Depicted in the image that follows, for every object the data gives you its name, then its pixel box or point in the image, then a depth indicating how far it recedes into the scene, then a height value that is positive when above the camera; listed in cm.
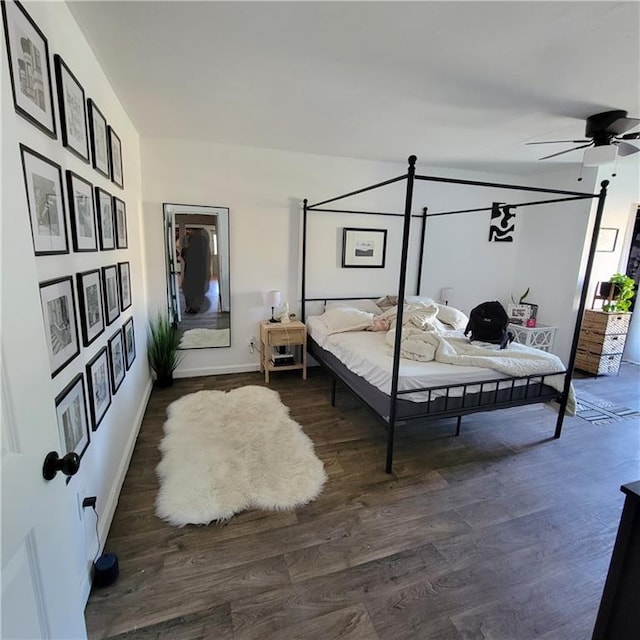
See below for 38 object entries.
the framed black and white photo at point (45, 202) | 116 +15
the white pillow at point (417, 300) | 396 -49
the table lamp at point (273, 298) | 393 -52
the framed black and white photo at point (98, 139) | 189 +60
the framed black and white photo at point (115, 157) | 232 +61
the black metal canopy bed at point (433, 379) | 236 -89
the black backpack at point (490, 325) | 295 -56
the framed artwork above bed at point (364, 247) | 425 +9
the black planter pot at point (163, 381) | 368 -140
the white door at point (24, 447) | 71 -46
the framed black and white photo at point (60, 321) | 126 -30
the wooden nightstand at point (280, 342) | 382 -100
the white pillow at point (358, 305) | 429 -63
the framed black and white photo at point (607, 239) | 448 +31
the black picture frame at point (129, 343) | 258 -75
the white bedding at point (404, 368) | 241 -82
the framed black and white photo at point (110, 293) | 205 -30
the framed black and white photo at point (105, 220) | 198 +15
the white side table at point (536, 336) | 439 -94
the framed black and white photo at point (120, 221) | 240 +17
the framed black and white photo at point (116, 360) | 214 -73
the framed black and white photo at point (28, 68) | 107 +58
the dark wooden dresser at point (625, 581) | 100 -93
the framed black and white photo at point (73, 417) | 135 -72
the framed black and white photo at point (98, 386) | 172 -74
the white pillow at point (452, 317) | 366 -63
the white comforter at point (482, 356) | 259 -74
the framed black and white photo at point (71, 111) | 145 +60
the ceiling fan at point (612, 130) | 251 +99
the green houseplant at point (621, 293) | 441 -36
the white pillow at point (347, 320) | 360 -69
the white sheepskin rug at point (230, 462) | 207 -146
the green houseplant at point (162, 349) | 364 -106
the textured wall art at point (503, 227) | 488 +46
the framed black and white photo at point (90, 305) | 164 -30
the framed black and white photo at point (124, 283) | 245 -28
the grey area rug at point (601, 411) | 332 -146
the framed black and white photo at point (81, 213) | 154 +15
